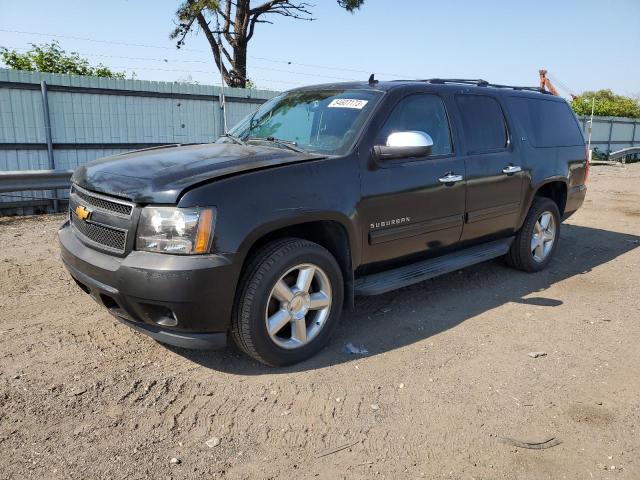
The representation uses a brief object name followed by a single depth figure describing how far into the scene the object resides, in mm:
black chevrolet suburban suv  3043
